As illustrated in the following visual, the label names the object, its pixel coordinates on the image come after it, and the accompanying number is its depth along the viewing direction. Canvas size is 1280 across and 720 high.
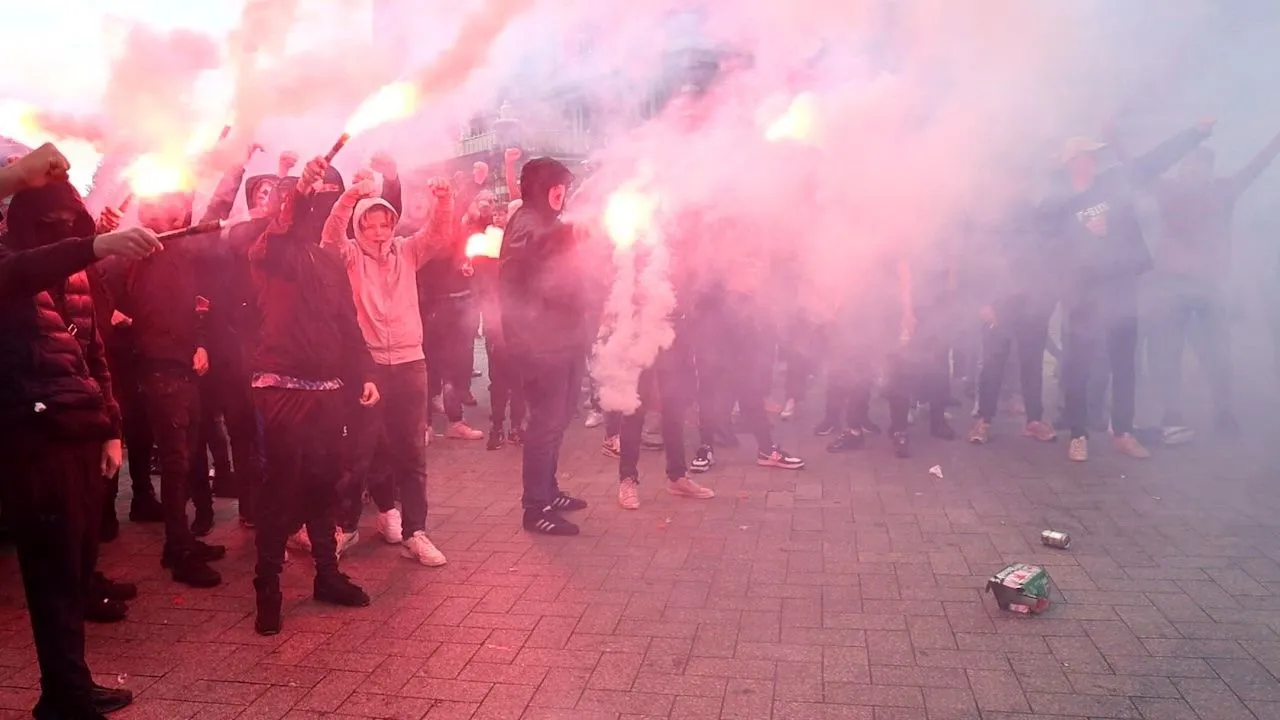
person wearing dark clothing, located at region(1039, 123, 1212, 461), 6.66
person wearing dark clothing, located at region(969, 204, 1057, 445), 7.05
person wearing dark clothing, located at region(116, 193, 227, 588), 4.49
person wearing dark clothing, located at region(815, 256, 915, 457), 6.82
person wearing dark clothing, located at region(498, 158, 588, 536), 5.08
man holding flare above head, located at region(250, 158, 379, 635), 3.88
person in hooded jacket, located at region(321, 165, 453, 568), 4.58
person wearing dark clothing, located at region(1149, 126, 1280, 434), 6.91
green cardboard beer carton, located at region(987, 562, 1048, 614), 3.68
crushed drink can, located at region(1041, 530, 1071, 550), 4.52
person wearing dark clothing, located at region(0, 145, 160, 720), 2.85
